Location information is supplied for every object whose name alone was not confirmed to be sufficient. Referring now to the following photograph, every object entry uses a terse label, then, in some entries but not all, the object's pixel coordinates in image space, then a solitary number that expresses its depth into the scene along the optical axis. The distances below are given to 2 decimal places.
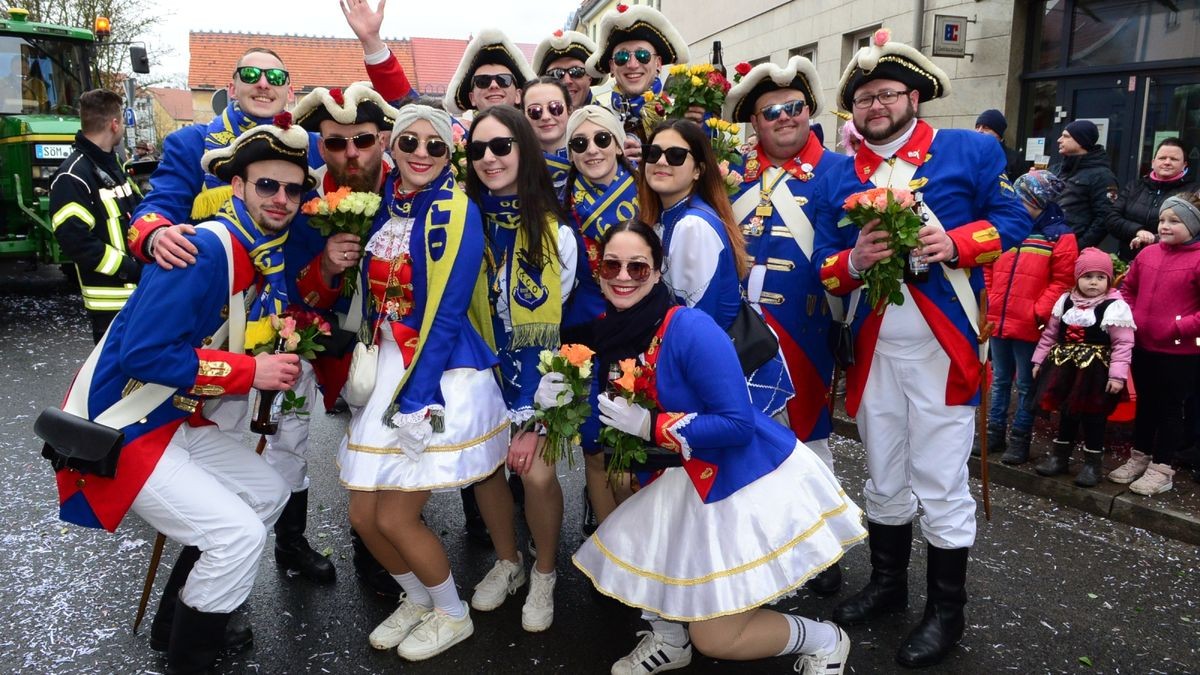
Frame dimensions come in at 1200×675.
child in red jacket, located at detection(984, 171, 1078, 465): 5.73
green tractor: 11.13
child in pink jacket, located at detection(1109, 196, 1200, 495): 5.09
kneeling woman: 2.83
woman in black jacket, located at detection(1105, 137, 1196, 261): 5.75
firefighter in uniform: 6.19
